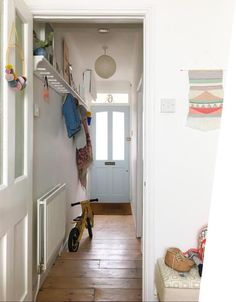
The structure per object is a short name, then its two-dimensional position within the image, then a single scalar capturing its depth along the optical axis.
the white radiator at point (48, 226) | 2.30
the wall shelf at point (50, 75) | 2.06
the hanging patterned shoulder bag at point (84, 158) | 4.21
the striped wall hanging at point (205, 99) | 1.98
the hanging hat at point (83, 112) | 3.78
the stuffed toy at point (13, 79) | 1.51
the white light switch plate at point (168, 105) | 2.00
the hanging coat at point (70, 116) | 3.19
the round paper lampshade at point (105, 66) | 3.79
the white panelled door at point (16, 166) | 1.52
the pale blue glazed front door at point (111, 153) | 6.55
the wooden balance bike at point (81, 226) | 3.34
